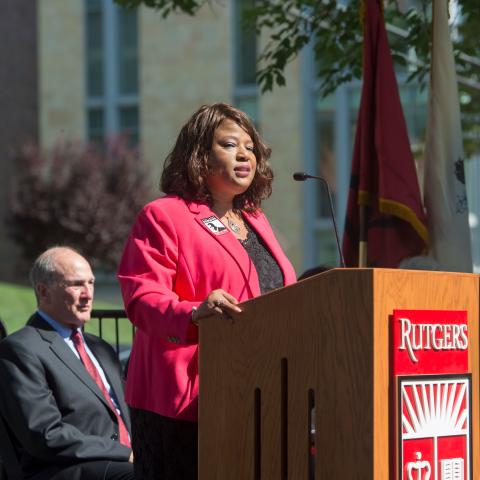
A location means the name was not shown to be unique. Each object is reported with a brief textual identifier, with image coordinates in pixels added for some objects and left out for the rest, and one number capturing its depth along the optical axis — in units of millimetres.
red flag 11562
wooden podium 5309
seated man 9070
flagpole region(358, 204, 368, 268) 11680
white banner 11711
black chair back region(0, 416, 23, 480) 9328
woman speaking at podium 6555
